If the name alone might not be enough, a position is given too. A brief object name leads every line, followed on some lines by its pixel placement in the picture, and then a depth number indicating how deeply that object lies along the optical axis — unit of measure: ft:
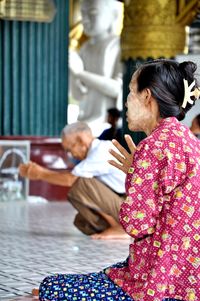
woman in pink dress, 9.64
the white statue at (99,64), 40.52
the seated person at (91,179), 21.53
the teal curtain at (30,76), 32.91
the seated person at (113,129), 29.84
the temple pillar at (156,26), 23.71
